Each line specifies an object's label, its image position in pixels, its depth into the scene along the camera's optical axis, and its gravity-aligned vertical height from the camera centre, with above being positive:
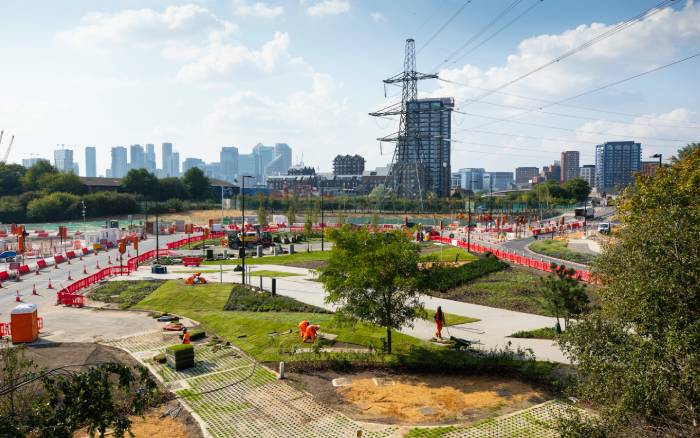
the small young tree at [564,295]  20.94 -4.56
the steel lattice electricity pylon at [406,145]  88.56 +9.30
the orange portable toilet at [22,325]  22.44 -6.29
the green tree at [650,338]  8.38 -2.86
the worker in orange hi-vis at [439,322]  22.15 -6.04
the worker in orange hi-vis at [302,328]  21.89 -6.25
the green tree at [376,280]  18.97 -3.56
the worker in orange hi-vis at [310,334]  21.47 -6.35
